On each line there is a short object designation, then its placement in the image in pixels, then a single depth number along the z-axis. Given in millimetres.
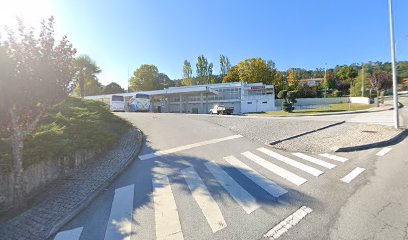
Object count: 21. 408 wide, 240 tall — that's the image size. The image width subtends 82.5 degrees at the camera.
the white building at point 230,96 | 47631
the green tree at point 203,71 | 78125
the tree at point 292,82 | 67756
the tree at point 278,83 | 65438
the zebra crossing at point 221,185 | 4547
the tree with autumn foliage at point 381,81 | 43969
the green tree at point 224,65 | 83394
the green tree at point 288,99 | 34312
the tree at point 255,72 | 62781
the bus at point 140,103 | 38469
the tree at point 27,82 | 5277
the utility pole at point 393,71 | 13333
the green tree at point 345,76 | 86375
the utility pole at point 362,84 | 52106
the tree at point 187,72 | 83200
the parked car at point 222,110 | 37344
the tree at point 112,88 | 79750
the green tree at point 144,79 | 76125
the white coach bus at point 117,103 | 37356
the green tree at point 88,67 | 38128
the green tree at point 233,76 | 69538
